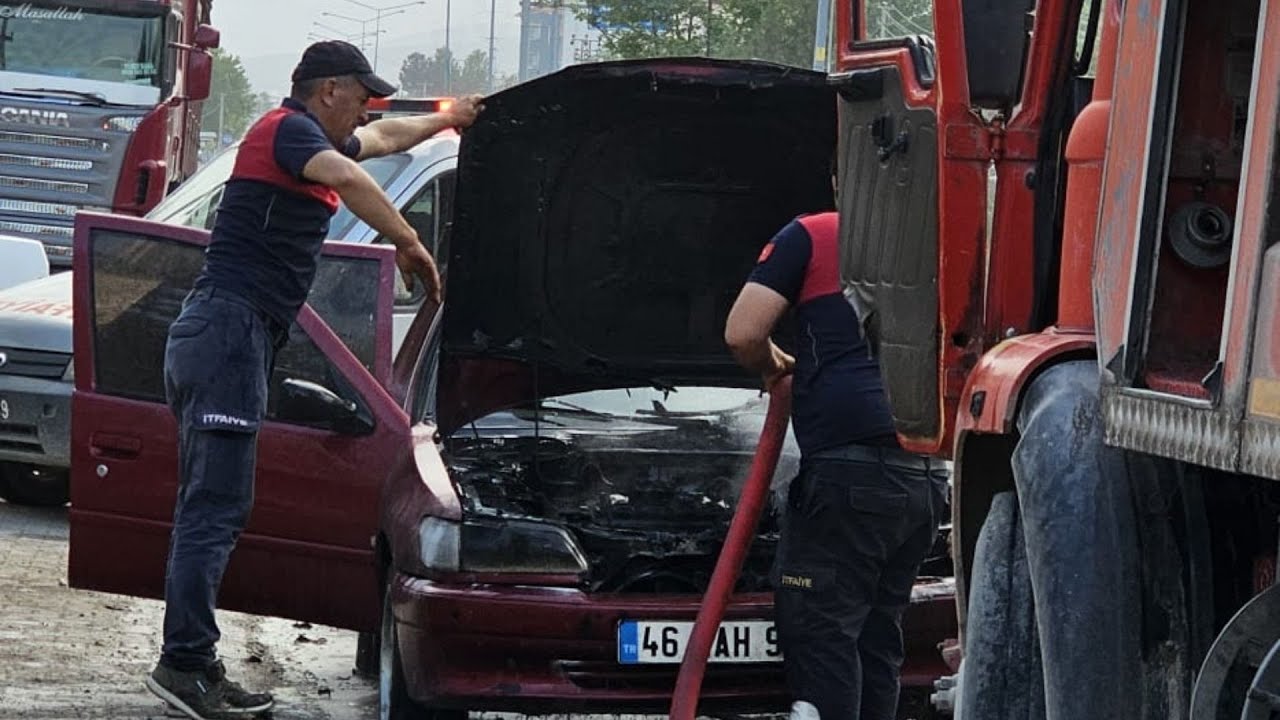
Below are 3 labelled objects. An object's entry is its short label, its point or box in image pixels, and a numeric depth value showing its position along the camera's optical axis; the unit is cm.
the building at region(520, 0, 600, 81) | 5656
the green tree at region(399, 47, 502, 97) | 13850
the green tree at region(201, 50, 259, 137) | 11688
